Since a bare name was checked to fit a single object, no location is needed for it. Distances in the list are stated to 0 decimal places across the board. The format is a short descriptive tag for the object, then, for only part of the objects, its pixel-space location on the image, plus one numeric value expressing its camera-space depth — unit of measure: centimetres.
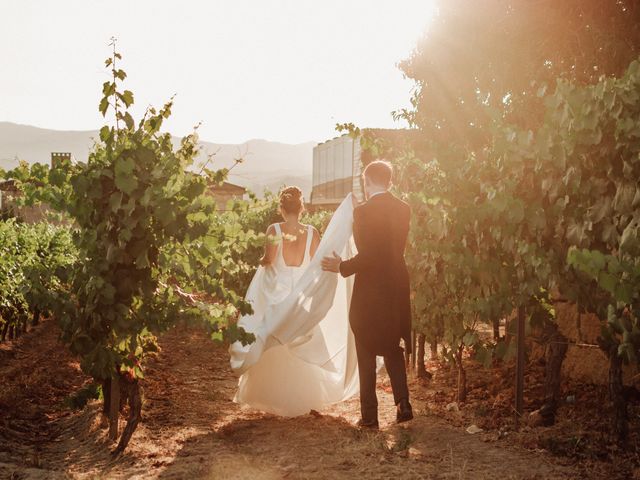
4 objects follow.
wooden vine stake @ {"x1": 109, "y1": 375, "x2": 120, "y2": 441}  522
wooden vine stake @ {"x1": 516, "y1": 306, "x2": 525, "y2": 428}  562
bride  612
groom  551
